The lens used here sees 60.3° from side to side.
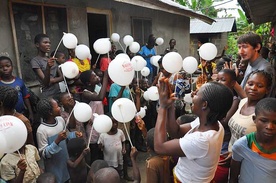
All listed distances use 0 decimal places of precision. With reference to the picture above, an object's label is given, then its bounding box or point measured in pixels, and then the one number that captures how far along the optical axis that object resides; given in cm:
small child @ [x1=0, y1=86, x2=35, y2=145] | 205
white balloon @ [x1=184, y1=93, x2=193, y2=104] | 383
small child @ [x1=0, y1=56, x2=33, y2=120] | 257
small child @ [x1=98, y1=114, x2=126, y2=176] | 292
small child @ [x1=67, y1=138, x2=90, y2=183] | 232
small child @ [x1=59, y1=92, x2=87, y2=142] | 274
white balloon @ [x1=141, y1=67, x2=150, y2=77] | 421
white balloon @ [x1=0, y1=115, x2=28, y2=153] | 158
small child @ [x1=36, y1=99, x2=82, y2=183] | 234
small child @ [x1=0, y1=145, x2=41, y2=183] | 194
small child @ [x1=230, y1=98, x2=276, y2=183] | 150
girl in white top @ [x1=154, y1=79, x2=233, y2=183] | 131
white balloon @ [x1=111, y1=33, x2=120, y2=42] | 470
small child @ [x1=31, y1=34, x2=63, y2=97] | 297
